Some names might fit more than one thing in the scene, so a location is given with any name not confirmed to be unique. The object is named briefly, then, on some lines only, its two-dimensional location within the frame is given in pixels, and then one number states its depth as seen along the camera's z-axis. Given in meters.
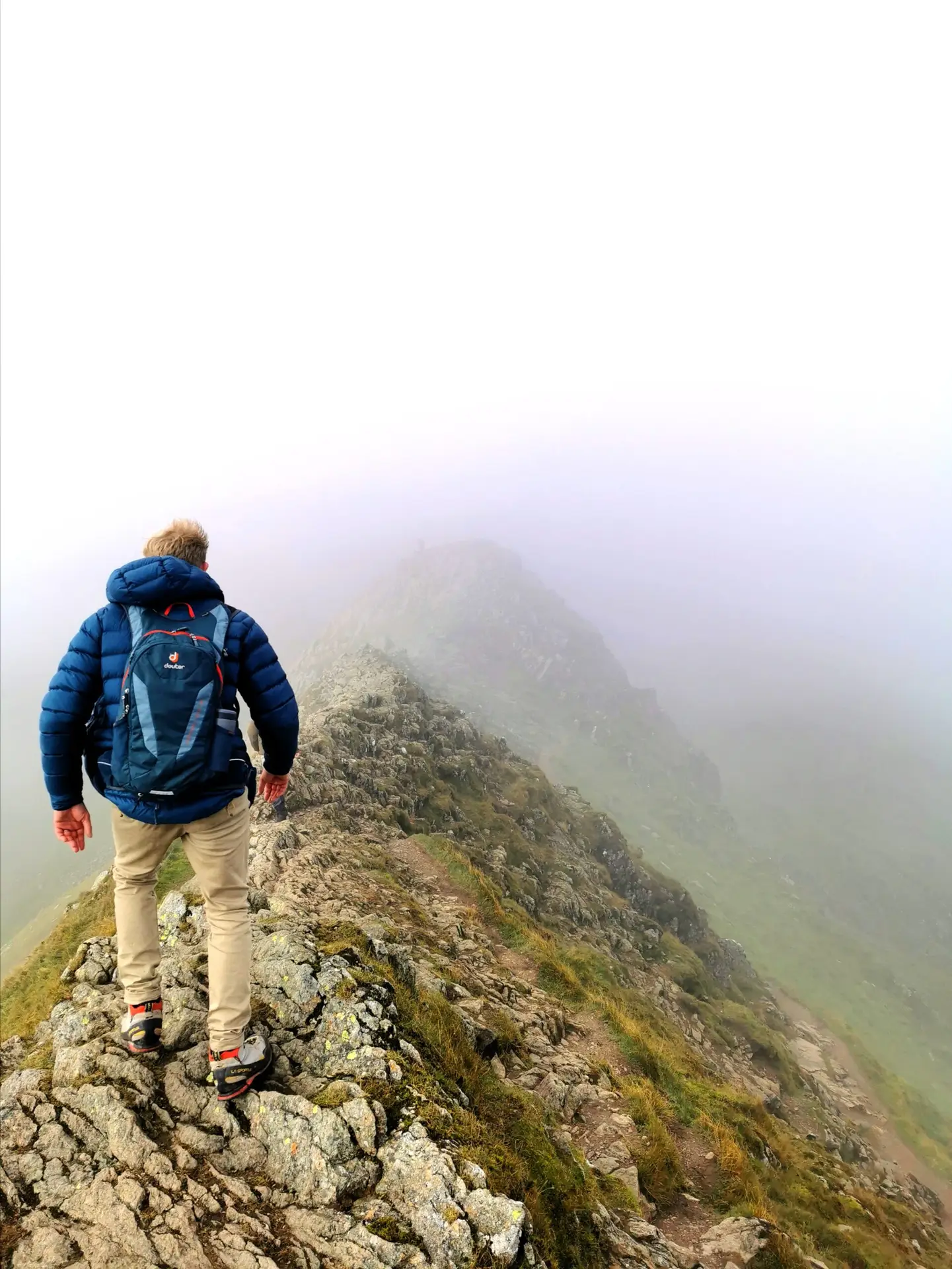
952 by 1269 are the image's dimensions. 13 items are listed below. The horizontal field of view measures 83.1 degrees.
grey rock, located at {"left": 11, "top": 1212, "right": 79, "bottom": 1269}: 4.27
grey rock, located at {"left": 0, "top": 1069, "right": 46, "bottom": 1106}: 5.92
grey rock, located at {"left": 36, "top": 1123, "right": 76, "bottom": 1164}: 5.22
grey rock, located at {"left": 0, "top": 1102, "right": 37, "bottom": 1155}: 5.27
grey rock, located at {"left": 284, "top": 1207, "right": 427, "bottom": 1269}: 4.78
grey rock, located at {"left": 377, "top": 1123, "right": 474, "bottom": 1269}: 4.99
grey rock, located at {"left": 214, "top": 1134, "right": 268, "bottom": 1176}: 5.45
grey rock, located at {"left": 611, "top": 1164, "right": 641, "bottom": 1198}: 9.25
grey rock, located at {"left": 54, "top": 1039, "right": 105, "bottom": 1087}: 6.06
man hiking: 5.17
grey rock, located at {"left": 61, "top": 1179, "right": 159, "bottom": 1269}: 4.45
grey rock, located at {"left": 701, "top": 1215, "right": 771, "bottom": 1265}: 8.66
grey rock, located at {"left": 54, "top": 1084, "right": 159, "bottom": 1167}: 5.29
